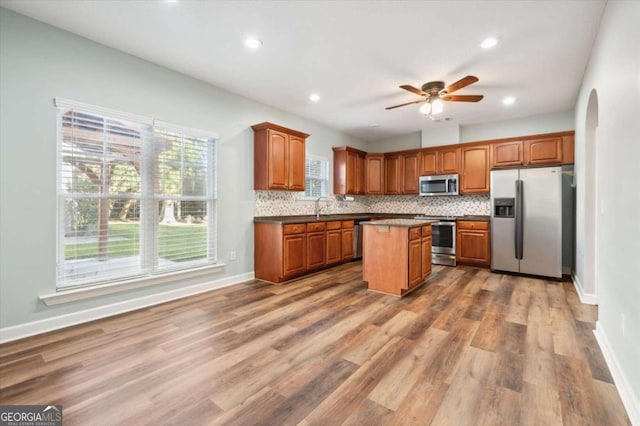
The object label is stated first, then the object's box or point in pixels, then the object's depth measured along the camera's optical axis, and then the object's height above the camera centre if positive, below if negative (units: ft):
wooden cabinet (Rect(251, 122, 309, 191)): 14.47 +2.93
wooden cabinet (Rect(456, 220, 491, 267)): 16.94 -1.87
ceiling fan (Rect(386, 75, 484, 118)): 12.12 +5.10
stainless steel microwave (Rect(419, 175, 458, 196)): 19.06 +1.92
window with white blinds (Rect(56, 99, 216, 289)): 9.26 +0.57
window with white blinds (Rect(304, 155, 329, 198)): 19.01 +2.48
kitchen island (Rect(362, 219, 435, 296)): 11.82 -1.89
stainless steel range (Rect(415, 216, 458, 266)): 17.88 -1.85
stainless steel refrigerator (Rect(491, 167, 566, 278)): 14.58 -0.43
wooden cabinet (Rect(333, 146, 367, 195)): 20.57 +3.12
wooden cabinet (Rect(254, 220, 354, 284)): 13.88 -1.93
